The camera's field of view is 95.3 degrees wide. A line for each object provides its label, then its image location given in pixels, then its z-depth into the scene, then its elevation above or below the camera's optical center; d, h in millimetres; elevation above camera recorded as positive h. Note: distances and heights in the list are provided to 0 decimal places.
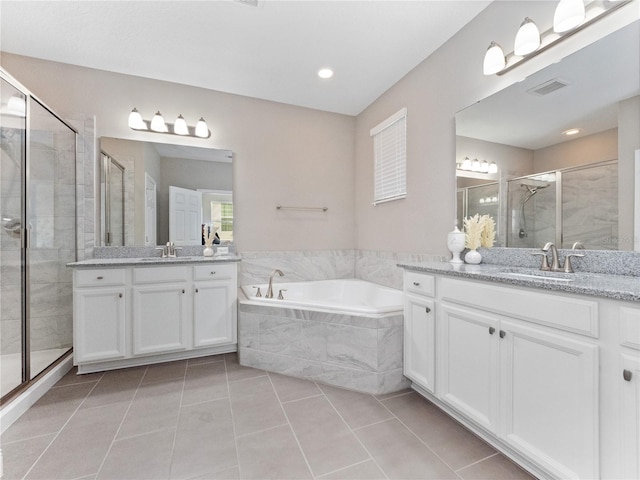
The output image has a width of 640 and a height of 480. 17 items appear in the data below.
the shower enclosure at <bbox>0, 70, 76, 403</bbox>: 2074 +33
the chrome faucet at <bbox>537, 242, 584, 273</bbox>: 1530 -122
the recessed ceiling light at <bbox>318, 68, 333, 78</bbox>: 2717 +1580
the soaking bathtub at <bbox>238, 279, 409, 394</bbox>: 2041 -772
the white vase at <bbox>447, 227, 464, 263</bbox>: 2072 -29
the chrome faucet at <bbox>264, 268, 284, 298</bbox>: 2988 -506
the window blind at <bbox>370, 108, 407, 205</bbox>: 2836 +846
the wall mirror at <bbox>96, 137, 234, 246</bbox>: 2803 +488
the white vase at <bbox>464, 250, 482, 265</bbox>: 1997 -124
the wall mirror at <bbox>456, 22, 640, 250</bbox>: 1397 +518
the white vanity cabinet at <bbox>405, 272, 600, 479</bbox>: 1085 -594
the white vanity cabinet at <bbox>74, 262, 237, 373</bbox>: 2289 -614
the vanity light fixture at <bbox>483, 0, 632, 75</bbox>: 1436 +1118
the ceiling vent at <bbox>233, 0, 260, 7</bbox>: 1917 +1572
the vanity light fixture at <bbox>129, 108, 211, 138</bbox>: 2817 +1148
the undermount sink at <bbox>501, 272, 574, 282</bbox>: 1315 -183
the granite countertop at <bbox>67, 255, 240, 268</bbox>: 2289 -177
